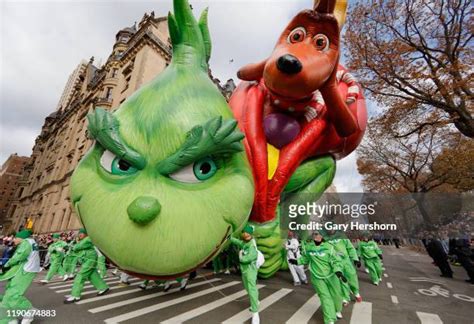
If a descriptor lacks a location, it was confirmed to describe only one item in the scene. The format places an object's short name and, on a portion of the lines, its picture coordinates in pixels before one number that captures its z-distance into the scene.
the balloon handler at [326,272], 4.18
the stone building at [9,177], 61.75
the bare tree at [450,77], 8.41
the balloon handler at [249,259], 4.10
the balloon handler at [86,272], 5.07
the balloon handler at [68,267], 8.01
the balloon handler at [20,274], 3.73
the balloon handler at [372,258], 7.74
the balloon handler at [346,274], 5.48
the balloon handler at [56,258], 7.47
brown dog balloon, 3.51
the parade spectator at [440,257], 10.01
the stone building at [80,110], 18.80
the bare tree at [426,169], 13.44
